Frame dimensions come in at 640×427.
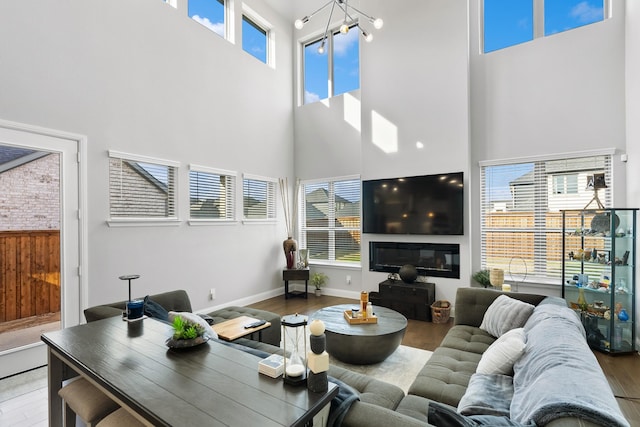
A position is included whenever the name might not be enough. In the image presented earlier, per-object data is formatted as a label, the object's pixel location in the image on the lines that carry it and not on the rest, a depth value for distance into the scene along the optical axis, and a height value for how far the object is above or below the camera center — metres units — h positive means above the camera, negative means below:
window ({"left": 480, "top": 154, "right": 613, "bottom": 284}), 4.26 +0.04
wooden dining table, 1.11 -0.72
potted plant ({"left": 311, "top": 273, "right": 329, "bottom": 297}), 6.12 -1.37
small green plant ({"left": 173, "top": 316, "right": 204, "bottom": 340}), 1.64 -0.63
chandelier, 3.65 +2.24
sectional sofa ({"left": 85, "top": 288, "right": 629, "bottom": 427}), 1.14 -0.88
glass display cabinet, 3.38 -0.83
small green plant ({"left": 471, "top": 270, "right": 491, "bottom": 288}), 4.58 -1.03
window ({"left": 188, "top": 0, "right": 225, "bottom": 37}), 4.88 +3.32
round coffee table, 2.93 -1.24
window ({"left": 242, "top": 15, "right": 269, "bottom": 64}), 5.81 +3.41
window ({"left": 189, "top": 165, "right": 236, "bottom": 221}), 4.77 +0.32
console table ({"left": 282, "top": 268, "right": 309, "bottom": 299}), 5.89 -1.21
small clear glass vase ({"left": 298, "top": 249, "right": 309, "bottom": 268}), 6.11 -0.92
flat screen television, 4.73 +0.10
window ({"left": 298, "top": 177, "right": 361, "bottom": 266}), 6.09 -0.17
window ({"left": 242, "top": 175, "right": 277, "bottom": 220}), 5.68 +0.29
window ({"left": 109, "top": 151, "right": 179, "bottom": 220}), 3.85 +0.36
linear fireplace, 4.80 -0.77
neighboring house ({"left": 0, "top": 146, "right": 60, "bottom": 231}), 3.02 +0.27
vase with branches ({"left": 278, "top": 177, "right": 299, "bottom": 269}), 6.07 -0.16
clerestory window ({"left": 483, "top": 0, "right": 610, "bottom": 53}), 4.25 +2.80
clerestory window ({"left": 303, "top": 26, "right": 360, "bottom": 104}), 6.18 +3.03
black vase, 4.90 -1.01
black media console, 4.65 -1.35
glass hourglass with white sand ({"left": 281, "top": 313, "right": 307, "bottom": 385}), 1.30 -0.61
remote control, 2.90 -1.07
